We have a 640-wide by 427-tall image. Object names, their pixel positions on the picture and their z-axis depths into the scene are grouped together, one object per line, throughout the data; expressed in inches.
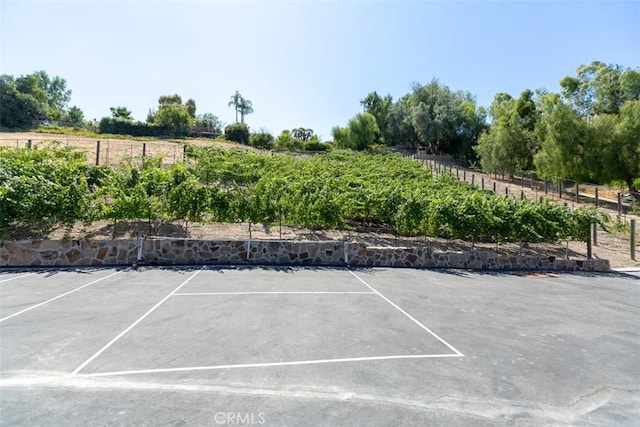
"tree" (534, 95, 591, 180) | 1145.4
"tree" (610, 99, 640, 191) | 1050.7
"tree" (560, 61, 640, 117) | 1338.6
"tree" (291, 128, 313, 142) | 2531.3
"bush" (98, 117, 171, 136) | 2006.6
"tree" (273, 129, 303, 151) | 1893.5
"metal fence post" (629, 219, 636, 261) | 627.7
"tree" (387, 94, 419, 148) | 2214.8
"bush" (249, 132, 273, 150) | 2066.3
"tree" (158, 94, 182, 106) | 2940.5
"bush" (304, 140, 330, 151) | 2085.8
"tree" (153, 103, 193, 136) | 2123.5
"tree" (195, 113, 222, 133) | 2500.0
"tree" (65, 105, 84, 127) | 3079.2
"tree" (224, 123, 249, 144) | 2151.8
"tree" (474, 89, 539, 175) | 1485.6
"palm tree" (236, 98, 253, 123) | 3240.7
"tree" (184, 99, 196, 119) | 3023.1
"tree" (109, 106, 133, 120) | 2416.3
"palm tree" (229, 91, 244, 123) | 3235.7
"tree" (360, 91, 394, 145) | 2354.7
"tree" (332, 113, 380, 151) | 2101.4
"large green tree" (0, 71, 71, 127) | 1882.4
